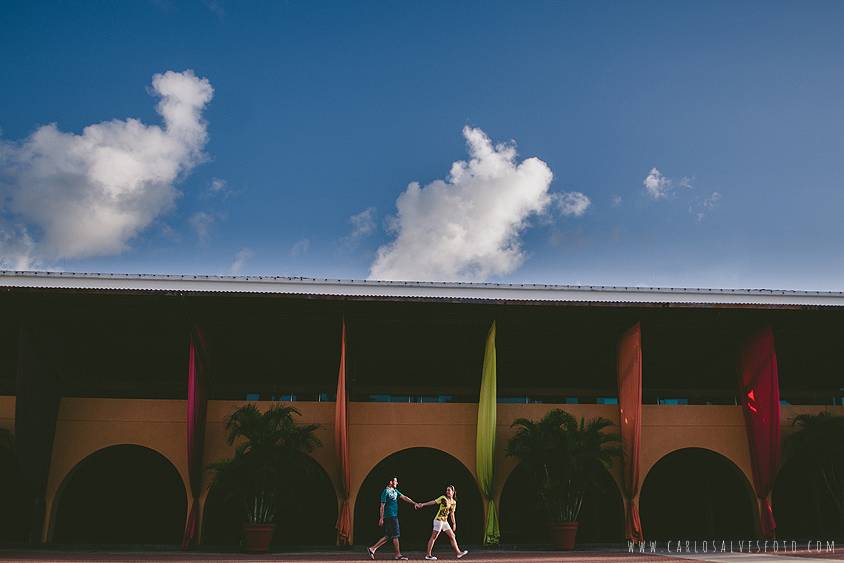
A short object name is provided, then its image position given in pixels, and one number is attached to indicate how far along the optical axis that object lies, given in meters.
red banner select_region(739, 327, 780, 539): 20.93
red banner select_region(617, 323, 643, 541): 20.59
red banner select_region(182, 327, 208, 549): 20.03
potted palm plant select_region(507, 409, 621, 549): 19.58
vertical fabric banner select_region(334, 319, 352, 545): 20.14
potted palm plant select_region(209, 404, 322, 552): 18.89
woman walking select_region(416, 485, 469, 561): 16.14
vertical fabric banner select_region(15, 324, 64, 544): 19.53
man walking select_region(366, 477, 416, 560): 16.08
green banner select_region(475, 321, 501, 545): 20.09
